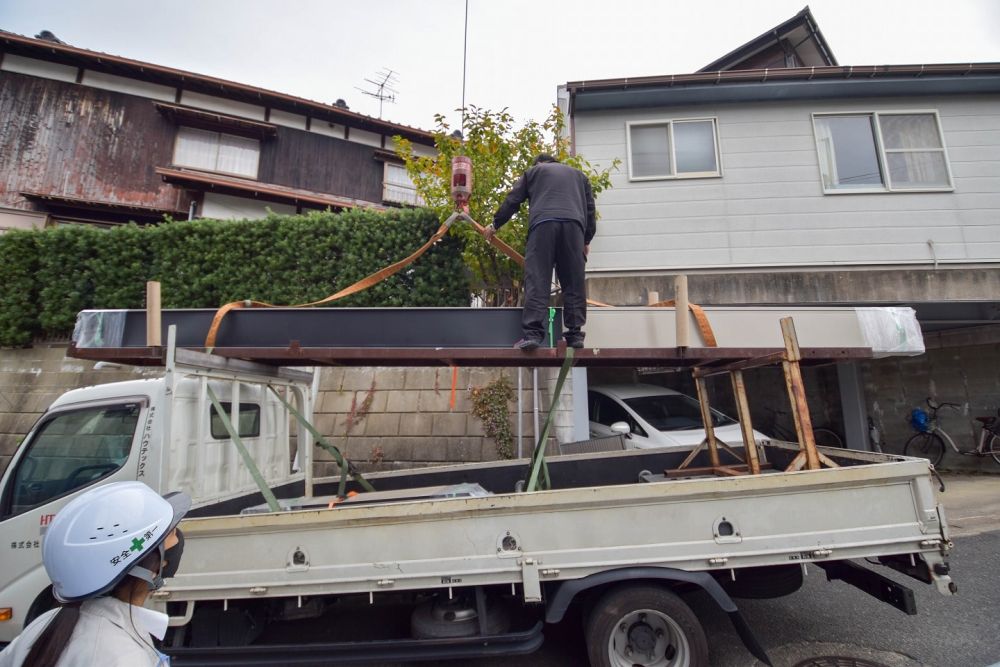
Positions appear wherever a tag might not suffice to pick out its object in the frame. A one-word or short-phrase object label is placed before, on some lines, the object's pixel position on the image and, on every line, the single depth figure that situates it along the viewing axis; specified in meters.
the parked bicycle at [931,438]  8.39
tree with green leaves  6.33
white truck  2.54
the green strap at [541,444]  2.94
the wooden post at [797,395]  2.84
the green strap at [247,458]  2.92
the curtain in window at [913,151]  7.81
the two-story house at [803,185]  7.50
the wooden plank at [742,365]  2.95
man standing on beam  3.00
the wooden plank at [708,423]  3.85
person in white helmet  1.10
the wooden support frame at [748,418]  2.85
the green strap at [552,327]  3.08
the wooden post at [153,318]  2.82
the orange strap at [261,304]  3.05
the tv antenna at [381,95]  19.30
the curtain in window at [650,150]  8.10
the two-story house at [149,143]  12.32
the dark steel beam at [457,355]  2.97
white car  6.18
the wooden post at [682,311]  2.93
